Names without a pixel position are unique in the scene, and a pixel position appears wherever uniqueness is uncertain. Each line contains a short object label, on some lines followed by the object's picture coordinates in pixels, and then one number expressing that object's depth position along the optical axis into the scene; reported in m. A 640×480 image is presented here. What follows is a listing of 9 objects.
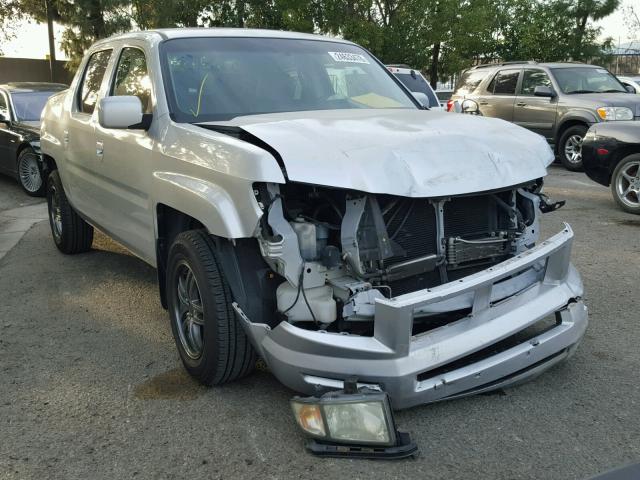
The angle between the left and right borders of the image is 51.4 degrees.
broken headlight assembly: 2.78
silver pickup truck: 2.99
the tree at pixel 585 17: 26.94
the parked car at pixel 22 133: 9.71
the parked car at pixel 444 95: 19.69
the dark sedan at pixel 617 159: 7.84
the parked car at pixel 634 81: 17.81
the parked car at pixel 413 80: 11.45
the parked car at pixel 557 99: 11.58
